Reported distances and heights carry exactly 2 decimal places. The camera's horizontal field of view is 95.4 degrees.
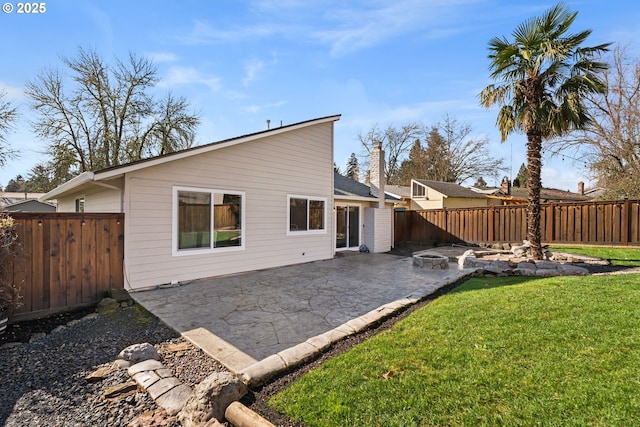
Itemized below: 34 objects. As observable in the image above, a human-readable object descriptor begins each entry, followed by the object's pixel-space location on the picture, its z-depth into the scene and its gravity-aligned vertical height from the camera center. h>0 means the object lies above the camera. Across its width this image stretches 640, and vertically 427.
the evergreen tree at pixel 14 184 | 43.22 +3.76
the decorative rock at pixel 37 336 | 4.14 -1.85
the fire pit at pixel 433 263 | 8.65 -1.53
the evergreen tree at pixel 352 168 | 42.31 +6.72
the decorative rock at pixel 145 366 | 3.14 -1.73
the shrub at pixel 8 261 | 4.18 -0.77
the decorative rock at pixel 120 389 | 2.85 -1.79
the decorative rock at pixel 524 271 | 7.44 -1.53
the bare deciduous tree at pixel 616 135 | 16.81 +4.75
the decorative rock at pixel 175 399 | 2.60 -1.75
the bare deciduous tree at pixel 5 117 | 15.01 +4.80
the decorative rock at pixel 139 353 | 3.39 -1.69
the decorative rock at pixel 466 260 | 8.57 -1.45
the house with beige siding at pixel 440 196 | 21.70 +1.22
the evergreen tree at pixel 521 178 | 49.22 +6.12
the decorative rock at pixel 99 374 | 3.10 -1.80
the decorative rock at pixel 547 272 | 7.14 -1.48
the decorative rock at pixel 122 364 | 3.31 -1.77
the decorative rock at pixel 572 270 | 6.98 -1.41
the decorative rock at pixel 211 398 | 2.38 -1.61
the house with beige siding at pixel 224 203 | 6.35 +0.19
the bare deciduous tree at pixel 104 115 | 16.88 +6.03
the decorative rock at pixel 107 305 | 5.34 -1.77
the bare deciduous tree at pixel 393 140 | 33.53 +8.35
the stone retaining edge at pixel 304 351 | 2.90 -1.63
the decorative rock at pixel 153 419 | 2.45 -1.80
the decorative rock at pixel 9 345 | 3.85 -1.83
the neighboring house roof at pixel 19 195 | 31.83 +1.65
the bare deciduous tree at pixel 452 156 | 30.77 +6.09
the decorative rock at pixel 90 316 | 4.98 -1.86
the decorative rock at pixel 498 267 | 7.73 -1.47
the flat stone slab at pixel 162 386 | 2.79 -1.74
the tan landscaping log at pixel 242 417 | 2.24 -1.65
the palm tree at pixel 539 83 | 7.37 +3.54
